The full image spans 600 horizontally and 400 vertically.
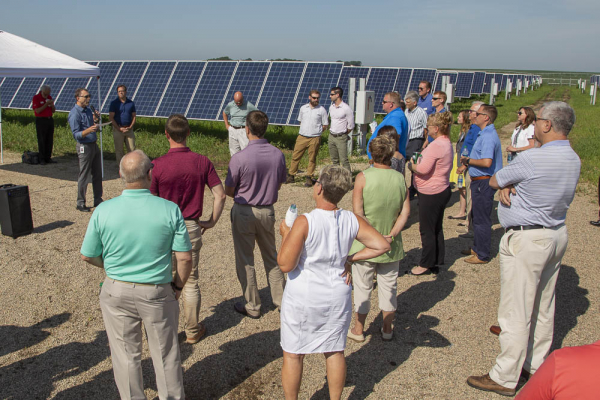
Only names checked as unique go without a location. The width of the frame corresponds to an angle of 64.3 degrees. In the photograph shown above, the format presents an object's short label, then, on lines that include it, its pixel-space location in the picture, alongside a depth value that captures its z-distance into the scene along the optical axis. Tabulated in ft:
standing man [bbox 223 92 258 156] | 30.53
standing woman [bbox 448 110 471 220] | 22.86
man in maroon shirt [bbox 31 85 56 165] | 35.63
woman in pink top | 16.60
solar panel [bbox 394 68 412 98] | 65.21
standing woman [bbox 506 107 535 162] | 21.40
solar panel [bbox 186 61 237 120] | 44.80
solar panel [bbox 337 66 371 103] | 69.46
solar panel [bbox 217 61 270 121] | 45.09
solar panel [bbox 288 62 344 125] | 40.85
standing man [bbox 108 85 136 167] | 32.09
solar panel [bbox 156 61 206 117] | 47.19
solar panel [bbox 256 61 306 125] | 41.62
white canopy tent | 28.17
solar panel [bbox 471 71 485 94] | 108.06
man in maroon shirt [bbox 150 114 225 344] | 12.21
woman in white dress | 9.05
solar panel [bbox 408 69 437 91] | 66.19
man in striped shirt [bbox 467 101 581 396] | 10.61
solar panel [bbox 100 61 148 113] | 52.21
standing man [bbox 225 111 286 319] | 13.69
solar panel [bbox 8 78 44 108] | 53.69
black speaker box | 20.99
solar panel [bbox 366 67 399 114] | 64.76
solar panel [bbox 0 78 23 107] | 55.88
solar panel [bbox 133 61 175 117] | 48.38
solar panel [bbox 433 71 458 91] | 83.17
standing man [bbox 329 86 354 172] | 29.63
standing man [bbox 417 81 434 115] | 27.73
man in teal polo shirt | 9.10
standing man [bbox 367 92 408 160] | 20.79
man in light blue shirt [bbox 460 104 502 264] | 18.26
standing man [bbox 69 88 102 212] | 24.20
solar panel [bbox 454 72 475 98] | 99.04
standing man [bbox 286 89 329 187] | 30.53
